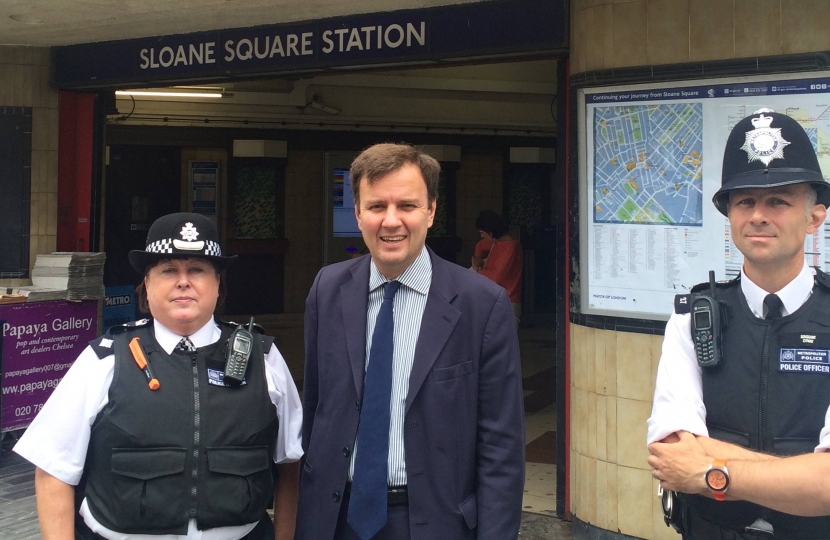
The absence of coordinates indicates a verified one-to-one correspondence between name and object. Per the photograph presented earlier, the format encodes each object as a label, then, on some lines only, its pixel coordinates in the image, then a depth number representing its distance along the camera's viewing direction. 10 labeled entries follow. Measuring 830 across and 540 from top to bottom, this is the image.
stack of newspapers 6.40
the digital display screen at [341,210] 12.67
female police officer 2.23
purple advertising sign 5.96
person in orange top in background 7.78
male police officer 1.92
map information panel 3.90
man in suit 2.23
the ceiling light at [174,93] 9.83
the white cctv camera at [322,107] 10.98
